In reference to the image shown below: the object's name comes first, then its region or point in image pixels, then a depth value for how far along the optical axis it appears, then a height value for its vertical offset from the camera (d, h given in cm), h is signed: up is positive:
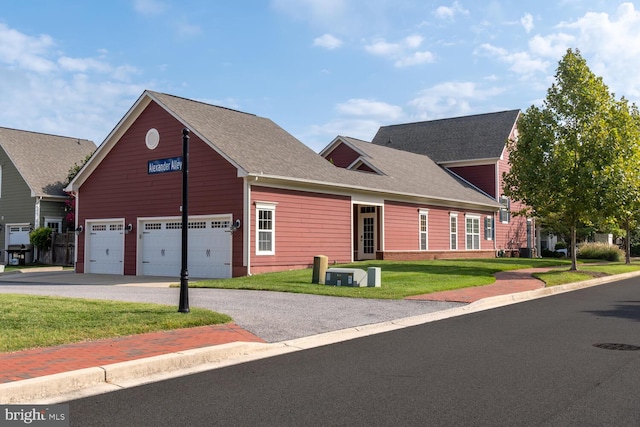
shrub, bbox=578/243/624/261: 4047 -81
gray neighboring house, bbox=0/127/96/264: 3750 +343
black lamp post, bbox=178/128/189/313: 1141 +6
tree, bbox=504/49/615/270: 2377 +373
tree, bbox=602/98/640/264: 2334 +289
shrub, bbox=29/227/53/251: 3525 +26
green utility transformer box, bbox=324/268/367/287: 1795 -108
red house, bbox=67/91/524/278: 2258 +169
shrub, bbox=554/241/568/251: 5481 -53
